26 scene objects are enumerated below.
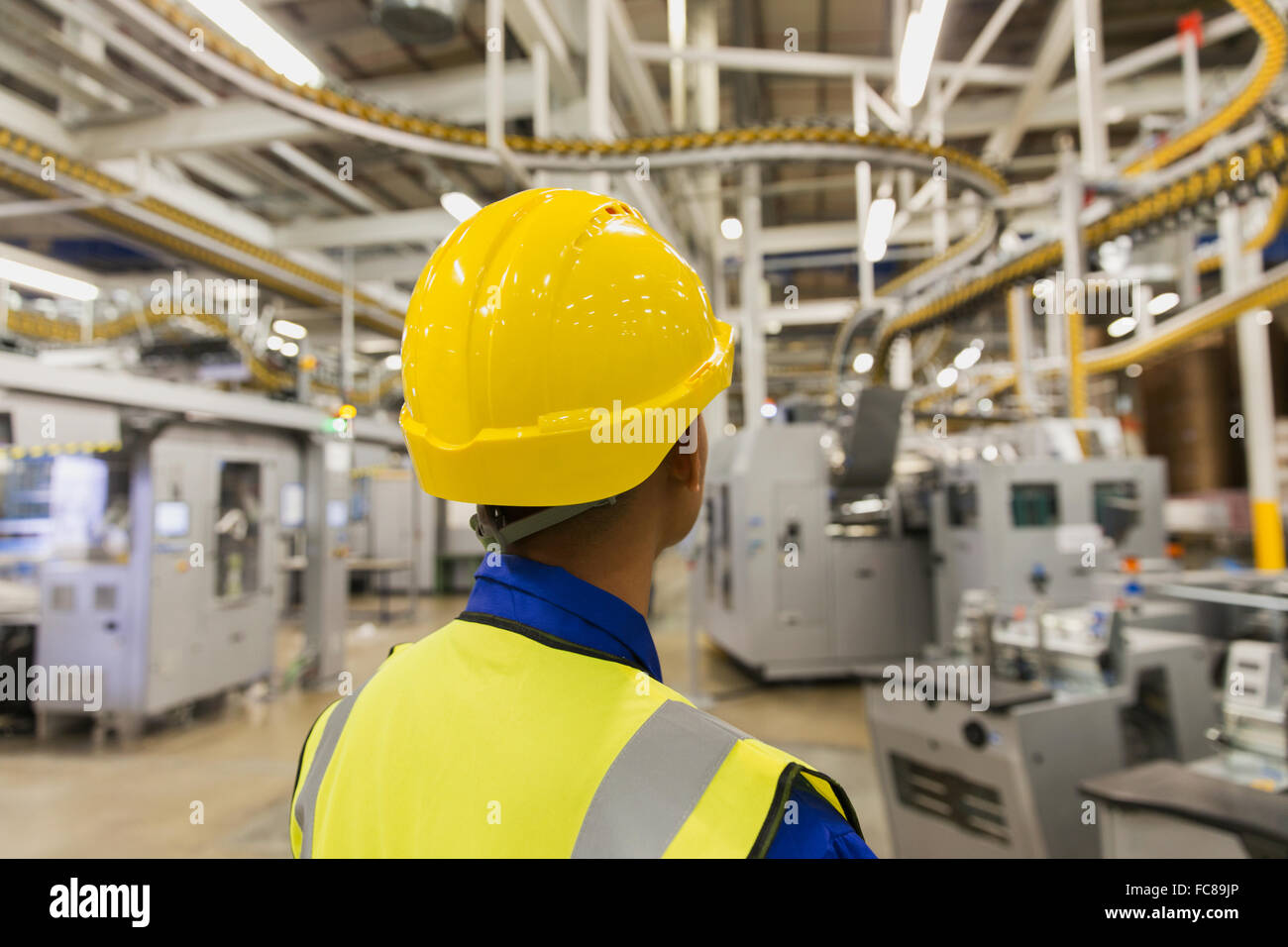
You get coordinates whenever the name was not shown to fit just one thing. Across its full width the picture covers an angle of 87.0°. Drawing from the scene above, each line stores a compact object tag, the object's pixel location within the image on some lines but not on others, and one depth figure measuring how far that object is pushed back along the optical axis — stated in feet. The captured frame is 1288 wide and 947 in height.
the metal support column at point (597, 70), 14.12
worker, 1.92
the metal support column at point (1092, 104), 16.47
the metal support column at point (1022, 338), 25.61
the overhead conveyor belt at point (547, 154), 10.31
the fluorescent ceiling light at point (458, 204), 12.72
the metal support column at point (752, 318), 22.48
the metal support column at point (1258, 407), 24.39
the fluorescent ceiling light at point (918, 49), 11.51
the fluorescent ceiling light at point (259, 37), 8.05
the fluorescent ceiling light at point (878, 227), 17.60
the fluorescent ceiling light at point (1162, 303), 29.81
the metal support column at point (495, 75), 10.50
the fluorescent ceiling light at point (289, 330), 20.80
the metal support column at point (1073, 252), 14.42
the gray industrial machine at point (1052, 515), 14.06
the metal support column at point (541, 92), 13.48
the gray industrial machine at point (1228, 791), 5.57
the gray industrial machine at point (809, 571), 20.29
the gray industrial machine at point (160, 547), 15.29
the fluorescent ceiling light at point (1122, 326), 32.70
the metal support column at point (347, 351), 16.70
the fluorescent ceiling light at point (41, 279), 15.80
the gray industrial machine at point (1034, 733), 7.59
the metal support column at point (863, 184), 18.98
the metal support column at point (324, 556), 20.63
